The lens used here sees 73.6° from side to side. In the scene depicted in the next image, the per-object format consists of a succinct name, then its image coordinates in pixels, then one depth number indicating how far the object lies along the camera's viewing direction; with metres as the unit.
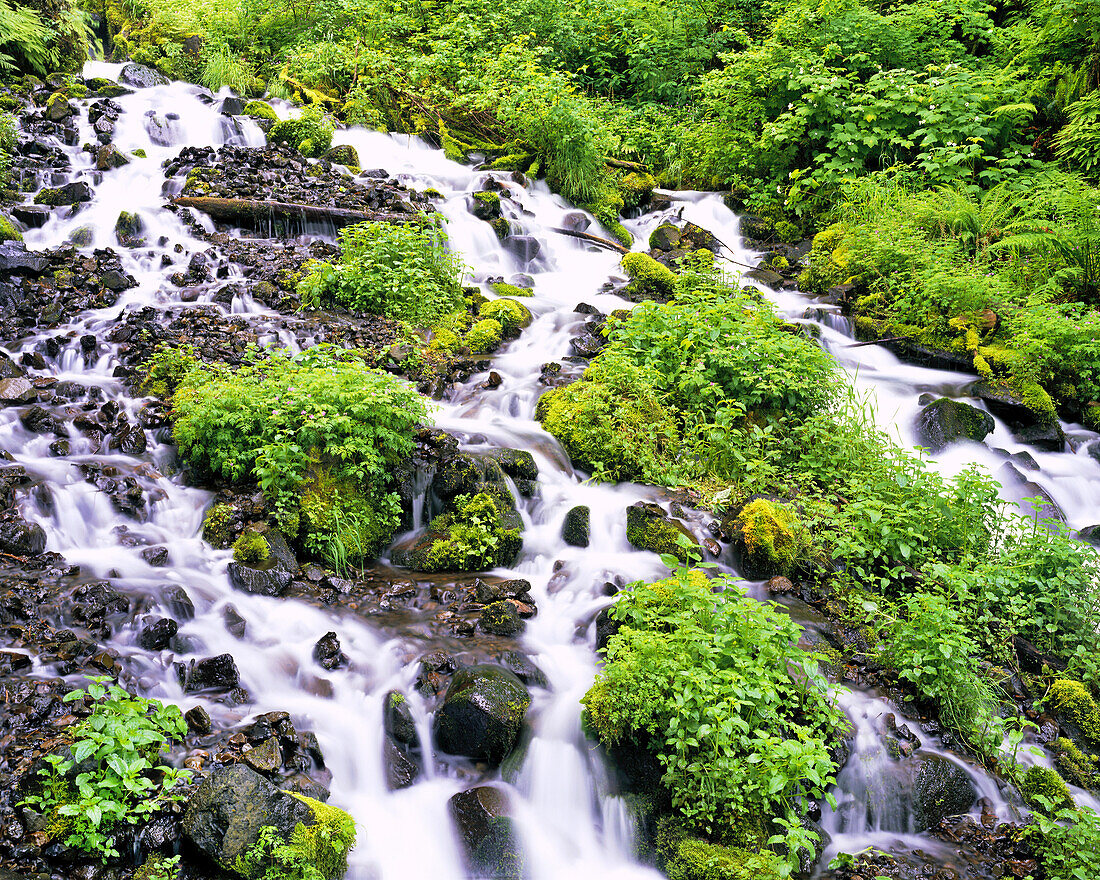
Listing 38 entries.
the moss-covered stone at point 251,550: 5.89
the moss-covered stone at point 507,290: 11.25
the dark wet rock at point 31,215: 10.32
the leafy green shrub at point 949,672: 5.19
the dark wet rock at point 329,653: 5.20
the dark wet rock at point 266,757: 4.24
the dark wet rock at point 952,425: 8.59
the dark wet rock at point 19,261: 9.02
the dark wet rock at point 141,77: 15.77
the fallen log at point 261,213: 11.23
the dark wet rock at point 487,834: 4.30
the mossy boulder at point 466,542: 6.39
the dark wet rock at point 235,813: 3.69
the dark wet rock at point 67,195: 10.92
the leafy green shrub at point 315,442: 6.27
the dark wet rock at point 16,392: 7.07
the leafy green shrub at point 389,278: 9.63
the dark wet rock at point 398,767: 4.65
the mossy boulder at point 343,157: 13.81
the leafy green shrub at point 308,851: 3.70
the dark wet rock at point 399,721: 4.82
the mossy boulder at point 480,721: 4.71
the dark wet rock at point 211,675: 4.81
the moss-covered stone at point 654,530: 6.50
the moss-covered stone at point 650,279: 11.59
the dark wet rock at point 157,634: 4.95
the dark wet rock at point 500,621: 5.64
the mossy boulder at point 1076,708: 5.49
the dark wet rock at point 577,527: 6.73
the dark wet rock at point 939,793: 4.79
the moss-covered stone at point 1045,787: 4.86
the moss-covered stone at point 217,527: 6.07
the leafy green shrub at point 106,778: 3.61
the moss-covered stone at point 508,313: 10.12
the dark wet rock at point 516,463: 7.17
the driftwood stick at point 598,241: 13.11
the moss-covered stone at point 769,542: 6.30
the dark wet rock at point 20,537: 5.52
